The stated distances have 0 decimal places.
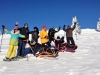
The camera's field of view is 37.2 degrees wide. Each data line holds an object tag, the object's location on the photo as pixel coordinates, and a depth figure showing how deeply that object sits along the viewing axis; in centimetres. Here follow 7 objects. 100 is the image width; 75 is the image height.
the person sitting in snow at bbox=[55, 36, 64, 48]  1010
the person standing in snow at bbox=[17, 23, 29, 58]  818
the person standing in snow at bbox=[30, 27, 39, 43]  944
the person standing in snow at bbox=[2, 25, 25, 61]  756
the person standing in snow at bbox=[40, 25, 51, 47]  905
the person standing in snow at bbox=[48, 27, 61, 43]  973
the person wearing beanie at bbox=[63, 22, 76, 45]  1046
